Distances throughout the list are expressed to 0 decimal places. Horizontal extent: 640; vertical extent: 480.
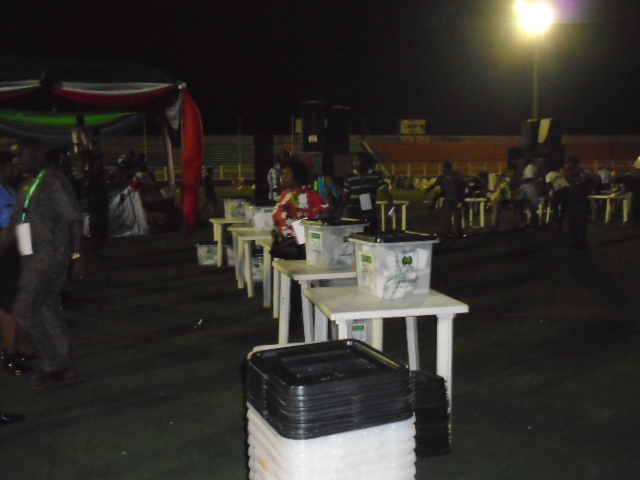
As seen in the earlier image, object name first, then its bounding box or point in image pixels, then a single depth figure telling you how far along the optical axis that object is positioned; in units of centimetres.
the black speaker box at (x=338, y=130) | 1328
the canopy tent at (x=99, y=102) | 790
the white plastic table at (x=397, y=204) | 1372
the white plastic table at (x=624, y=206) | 1668
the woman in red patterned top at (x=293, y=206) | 587
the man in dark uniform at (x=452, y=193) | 1301
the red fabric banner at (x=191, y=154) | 883
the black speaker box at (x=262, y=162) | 1203
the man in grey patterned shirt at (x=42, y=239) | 465
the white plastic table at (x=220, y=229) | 1003
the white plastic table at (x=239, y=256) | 868
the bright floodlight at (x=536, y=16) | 1538
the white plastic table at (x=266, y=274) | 737
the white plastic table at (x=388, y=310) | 364
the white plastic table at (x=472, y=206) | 1558
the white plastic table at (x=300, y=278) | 500
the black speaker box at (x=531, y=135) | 1719
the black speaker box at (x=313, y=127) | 1320
